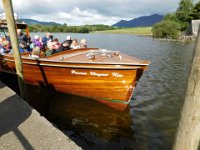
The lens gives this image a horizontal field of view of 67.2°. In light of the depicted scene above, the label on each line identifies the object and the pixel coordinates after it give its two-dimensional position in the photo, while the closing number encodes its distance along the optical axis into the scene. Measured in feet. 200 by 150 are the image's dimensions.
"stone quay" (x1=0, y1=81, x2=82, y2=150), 9.34
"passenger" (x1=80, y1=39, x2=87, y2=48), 23.37
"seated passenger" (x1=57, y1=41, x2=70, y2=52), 21.04
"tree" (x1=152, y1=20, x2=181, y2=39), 119.07
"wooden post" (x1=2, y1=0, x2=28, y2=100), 14.75
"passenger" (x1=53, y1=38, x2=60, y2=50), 21.30
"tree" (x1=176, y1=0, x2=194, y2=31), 149.39
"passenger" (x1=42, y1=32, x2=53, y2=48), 25.70
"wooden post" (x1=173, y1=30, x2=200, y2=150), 5.08
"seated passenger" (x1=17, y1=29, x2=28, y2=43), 24.50
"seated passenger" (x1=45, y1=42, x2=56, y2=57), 20.55
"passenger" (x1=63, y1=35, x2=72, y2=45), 21.93
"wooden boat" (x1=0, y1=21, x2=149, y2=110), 16.32
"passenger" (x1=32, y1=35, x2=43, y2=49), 23.30
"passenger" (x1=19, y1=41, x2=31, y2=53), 23.58
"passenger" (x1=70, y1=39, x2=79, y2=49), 21.95
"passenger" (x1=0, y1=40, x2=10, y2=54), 24.02
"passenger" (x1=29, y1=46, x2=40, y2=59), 19.45
